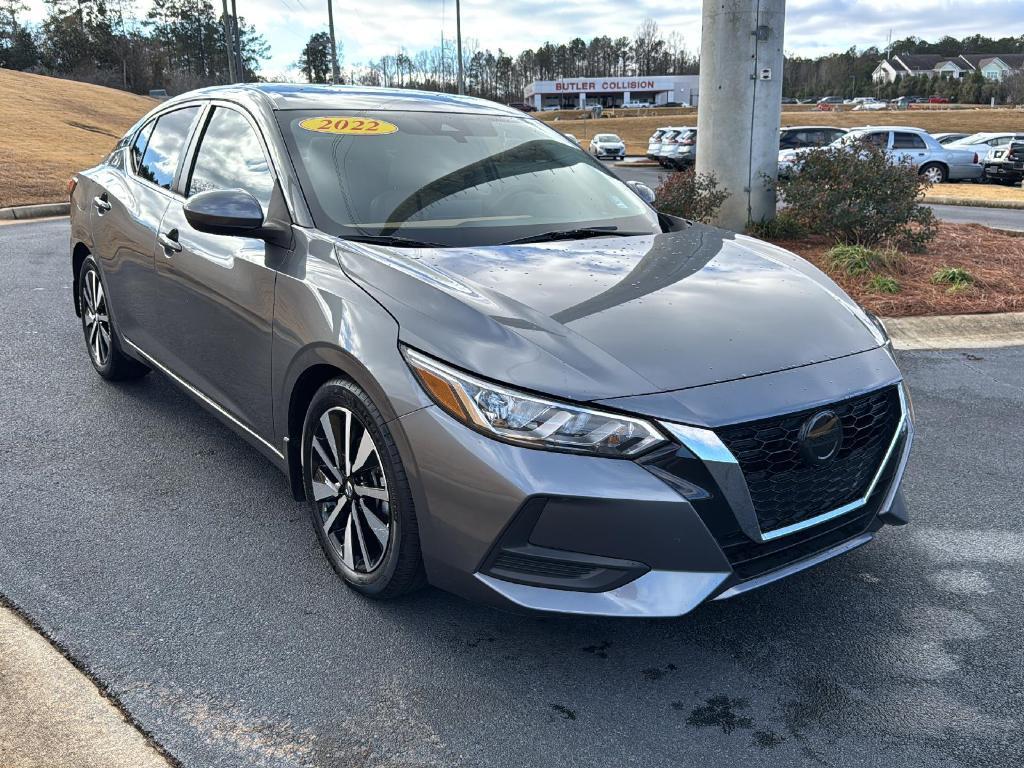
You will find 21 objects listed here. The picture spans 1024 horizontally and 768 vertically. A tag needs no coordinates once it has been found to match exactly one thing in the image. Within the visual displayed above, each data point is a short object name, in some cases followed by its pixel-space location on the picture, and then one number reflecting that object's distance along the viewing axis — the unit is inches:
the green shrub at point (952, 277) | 311.0
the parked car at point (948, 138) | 1173.1
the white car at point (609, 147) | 1452.1
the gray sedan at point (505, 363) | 97.4
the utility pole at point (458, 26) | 1605.6
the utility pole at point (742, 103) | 384.8
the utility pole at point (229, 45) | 1259.6
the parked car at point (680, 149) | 1148.6
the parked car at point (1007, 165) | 1002.1
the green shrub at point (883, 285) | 300.2
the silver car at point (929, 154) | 950.4
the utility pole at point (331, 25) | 1327.5
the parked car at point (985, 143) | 1021.8
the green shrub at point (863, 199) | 348.8
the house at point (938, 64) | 5492.1
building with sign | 4473.4
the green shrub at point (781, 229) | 390.3
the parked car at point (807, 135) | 993.5
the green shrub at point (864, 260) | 320.5
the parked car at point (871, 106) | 3312.0
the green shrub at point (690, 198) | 374.0
